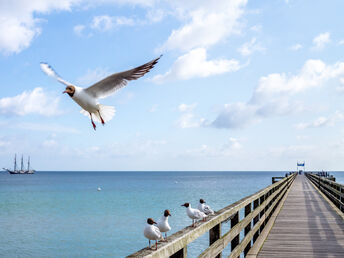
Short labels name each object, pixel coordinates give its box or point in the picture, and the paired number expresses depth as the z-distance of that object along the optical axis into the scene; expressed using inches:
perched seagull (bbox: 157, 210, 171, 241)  171.5
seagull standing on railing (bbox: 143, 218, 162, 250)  149.4
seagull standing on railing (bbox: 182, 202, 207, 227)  209.6
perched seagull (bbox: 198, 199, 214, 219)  236.8
